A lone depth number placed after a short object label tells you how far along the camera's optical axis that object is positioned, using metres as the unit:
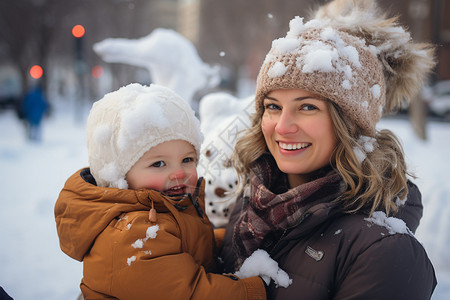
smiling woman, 0.62
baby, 0.66
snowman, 1.04
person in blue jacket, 10.01
